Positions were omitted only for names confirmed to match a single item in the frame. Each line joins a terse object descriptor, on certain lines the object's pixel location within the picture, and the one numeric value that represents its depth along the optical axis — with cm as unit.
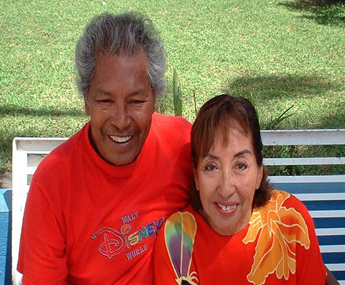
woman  212
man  208
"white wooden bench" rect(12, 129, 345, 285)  287
